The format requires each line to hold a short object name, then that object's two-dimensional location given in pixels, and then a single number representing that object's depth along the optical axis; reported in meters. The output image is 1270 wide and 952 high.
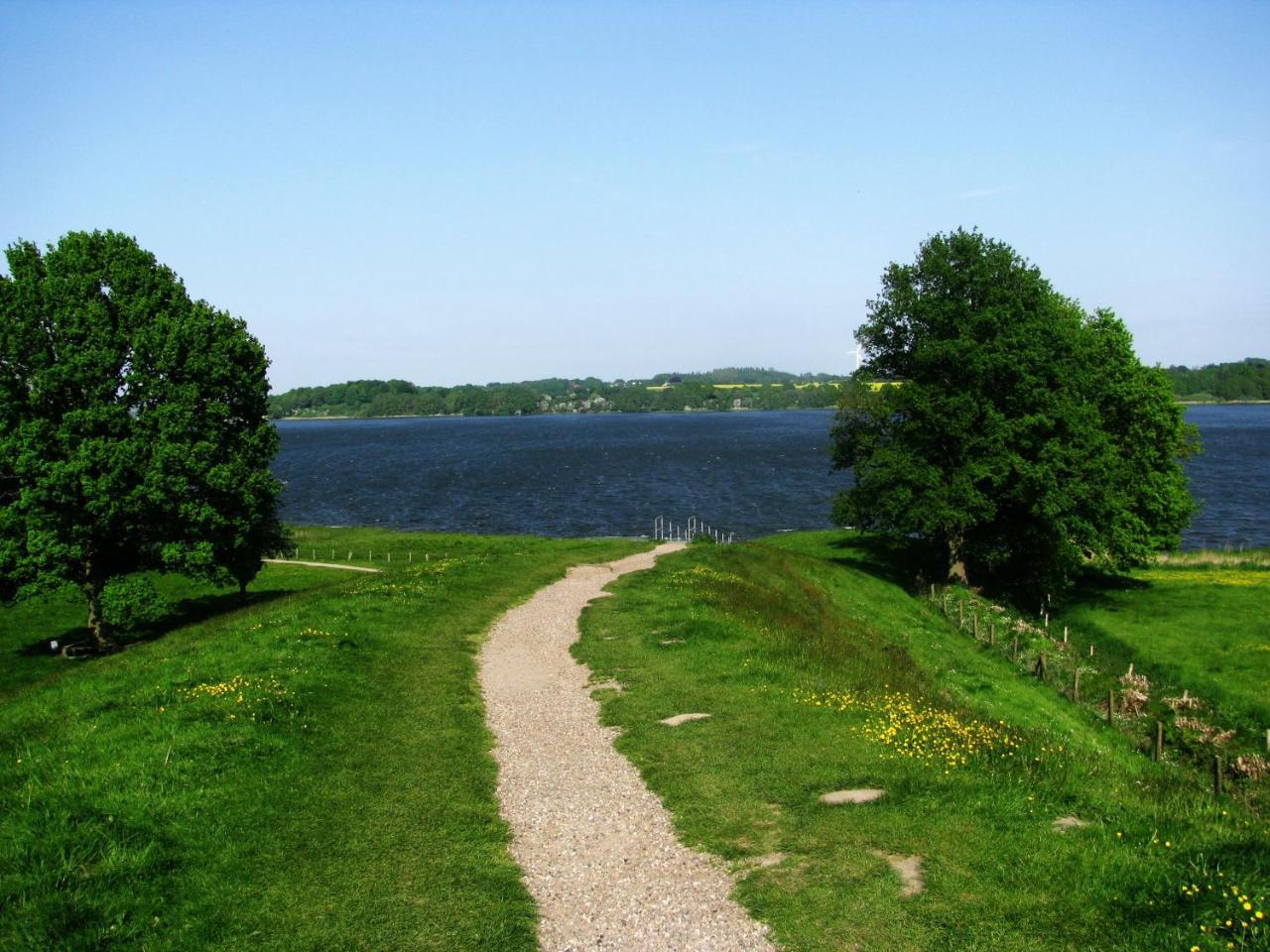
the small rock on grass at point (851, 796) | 14.60
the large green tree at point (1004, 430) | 47.84
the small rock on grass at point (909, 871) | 11.66
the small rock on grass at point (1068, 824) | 13.32
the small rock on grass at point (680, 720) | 19.47
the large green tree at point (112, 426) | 35.16
